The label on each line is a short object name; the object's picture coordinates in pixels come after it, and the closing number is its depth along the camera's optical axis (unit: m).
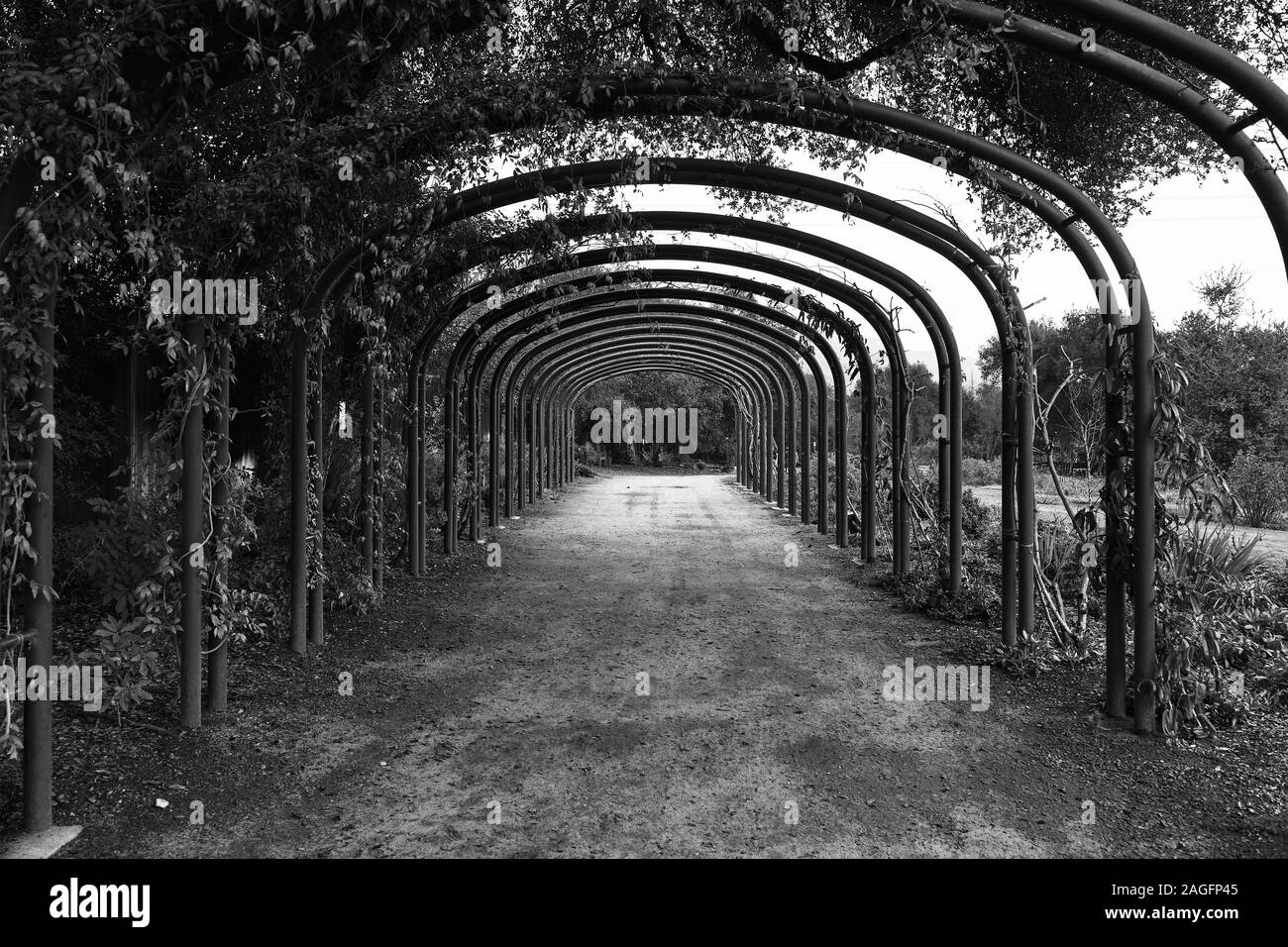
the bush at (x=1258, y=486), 12.63
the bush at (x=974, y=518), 10.92
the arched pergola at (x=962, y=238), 3.09
